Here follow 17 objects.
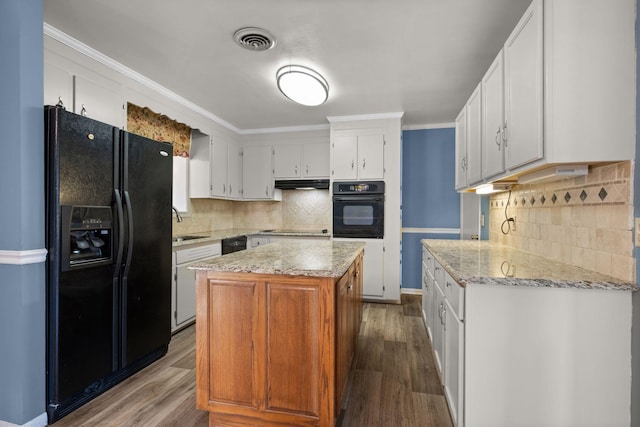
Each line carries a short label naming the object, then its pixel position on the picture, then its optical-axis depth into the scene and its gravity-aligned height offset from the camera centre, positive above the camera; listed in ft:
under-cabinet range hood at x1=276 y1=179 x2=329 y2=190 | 14.78 +1.36
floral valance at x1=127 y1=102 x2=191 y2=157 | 10.52 +3.16
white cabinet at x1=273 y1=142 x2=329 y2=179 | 14.88 +2.50
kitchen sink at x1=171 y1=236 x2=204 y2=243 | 10.71 -1.00
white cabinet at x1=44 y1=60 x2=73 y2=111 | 6.91 +2.87
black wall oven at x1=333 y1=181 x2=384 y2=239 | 13.21 +0.13
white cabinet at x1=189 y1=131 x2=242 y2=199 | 13.34 +1.97
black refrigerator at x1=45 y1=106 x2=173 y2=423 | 5.78 -0.97
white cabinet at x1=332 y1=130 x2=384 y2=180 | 13.26 +2.48
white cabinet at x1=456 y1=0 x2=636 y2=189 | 4.27 +1.87
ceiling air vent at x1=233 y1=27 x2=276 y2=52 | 7.09 +4.12
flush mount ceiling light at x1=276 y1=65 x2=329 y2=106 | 6.97 +2.91
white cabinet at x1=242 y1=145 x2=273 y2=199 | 15.51 +1.98
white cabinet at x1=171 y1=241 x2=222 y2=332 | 9.77 -2.44
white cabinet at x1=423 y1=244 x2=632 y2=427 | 4.40 -2.13
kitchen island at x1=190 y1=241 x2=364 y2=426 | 5.14 -2.25
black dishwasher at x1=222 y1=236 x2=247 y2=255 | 12.40 -1.38
